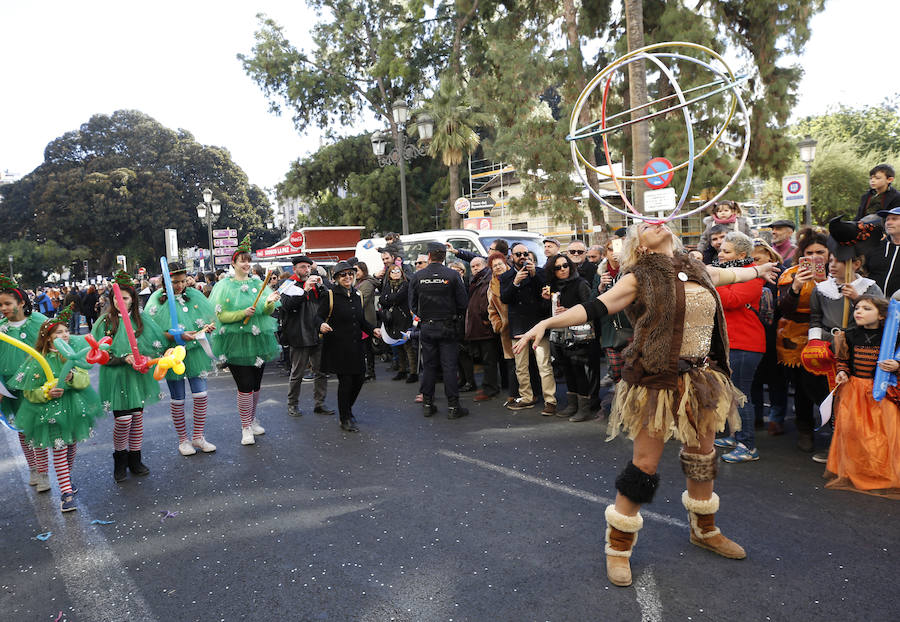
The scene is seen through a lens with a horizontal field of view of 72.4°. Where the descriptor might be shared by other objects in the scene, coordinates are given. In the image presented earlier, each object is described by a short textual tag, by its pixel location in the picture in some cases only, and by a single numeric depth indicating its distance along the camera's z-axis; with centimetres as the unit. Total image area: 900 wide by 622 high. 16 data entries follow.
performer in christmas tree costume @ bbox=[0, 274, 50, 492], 499
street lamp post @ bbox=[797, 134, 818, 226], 1748
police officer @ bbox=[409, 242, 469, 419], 750
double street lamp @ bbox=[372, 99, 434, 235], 1653
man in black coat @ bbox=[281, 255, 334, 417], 803
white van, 1195
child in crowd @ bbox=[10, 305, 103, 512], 489
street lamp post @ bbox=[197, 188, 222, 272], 2669
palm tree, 2505
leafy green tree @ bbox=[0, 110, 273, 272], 4881
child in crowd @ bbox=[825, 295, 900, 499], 450
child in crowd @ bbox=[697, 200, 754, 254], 681
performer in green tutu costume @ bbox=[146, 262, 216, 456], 608
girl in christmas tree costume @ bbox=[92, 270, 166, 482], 555
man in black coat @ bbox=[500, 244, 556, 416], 742
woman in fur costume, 334
